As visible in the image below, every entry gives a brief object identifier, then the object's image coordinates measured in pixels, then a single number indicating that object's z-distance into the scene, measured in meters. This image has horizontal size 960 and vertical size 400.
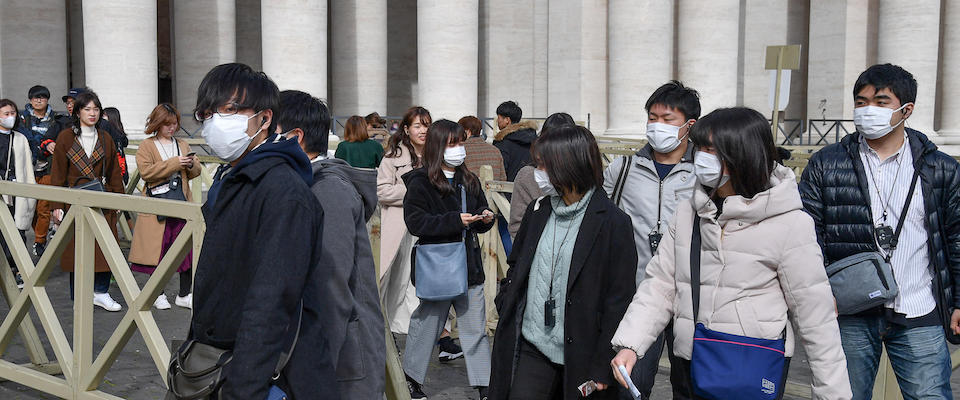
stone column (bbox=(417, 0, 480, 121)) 20.80
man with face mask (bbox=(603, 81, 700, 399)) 4.91
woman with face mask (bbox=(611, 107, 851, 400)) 3.56
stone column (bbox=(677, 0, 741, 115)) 21.88
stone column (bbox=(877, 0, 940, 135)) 21.73
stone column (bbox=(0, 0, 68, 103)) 19.14
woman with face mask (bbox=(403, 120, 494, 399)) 6.32
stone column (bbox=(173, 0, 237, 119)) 21.27
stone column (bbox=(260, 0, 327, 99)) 19.14
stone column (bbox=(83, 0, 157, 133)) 16.62
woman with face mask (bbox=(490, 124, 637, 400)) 4.17
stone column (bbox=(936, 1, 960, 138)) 22.95
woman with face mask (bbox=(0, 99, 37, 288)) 9.47
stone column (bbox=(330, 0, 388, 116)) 23.19
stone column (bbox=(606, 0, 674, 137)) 20.98
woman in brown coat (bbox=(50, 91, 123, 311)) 8.72
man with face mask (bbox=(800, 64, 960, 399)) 4.55
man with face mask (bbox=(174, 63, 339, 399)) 3.09
